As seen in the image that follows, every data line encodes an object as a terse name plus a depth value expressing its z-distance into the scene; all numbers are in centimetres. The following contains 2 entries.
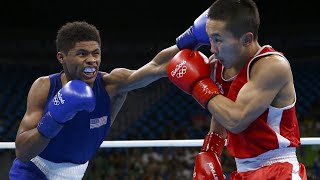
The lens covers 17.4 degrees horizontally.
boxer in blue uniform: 357
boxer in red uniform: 325
